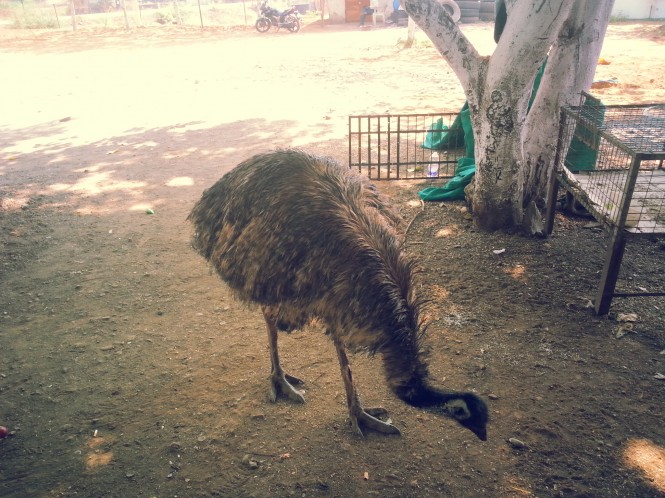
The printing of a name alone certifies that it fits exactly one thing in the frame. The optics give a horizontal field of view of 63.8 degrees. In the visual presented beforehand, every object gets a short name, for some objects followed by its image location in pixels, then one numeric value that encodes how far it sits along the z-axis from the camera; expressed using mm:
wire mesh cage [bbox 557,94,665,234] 4047
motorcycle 23767
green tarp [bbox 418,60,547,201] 6551
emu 2939
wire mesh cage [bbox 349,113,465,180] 7320
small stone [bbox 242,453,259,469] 3240
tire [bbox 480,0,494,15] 24675
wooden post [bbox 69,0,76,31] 24138
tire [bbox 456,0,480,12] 24670
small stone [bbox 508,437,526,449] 3281
